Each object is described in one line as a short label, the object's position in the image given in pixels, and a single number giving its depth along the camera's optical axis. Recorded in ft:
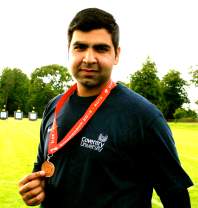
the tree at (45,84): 292.40
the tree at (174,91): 274.98
